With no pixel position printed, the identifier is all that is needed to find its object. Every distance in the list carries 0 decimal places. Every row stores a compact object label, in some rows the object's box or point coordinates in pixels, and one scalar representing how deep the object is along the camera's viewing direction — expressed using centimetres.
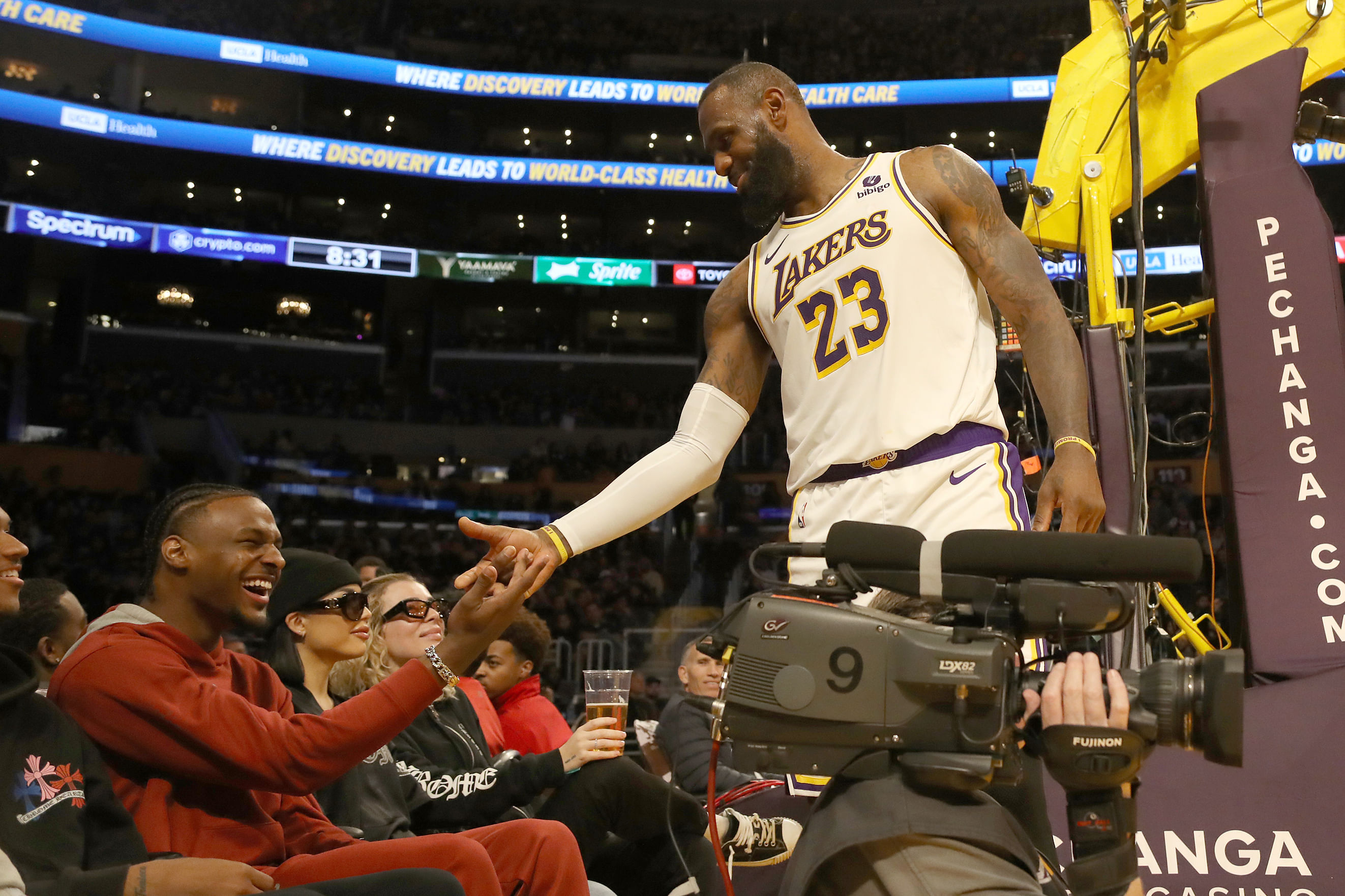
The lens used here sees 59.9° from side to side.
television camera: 133
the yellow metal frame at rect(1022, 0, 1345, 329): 456
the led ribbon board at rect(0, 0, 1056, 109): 2000
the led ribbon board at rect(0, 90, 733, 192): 1953
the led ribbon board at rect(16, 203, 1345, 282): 1923
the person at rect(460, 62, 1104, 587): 223
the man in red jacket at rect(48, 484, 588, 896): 231
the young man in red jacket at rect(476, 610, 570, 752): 507
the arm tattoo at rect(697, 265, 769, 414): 274
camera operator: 136
